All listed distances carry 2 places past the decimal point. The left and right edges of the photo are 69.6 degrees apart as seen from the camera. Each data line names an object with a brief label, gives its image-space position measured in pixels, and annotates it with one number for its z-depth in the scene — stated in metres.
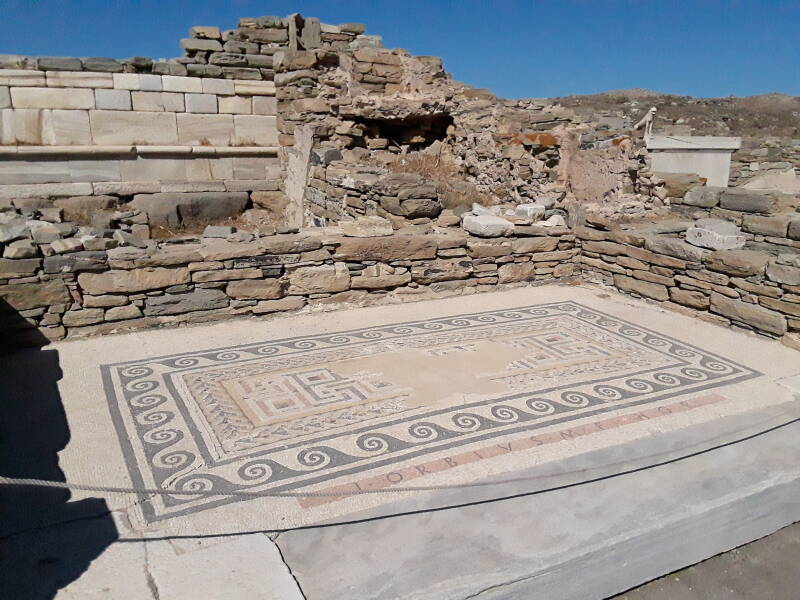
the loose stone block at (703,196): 6.45
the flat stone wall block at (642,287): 5.57
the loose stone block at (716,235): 5.16
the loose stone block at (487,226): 5.79
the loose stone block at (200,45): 9.52
